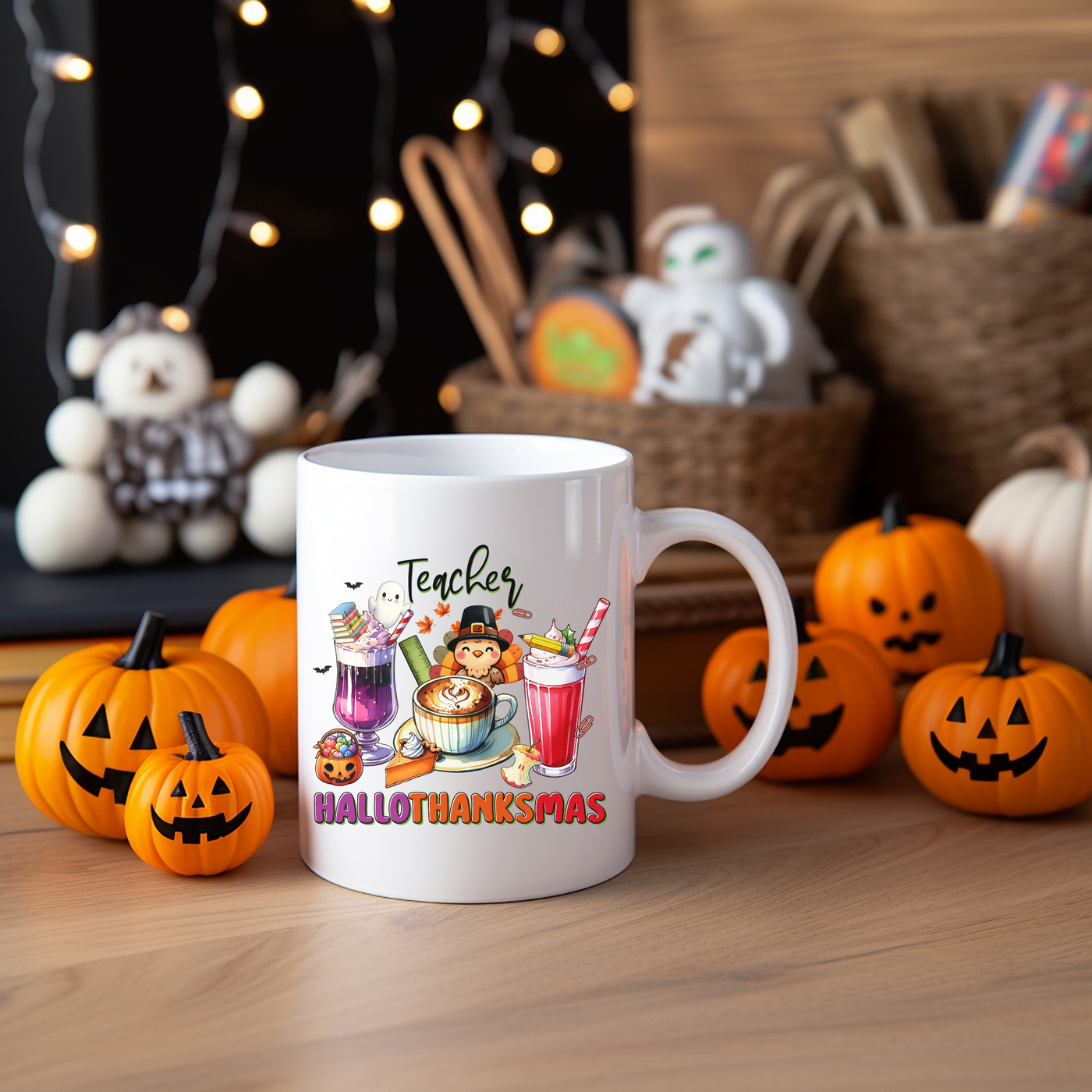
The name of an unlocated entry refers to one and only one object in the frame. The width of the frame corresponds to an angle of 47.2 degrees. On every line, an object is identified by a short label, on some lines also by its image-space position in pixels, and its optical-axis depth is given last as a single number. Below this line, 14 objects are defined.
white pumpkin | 0.80
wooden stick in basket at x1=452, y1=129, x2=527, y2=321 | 1.01
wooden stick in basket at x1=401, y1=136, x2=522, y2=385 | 0.98
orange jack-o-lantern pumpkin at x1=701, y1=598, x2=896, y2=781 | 0.67
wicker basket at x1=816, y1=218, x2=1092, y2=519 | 0.94
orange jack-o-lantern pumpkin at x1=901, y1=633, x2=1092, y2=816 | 0.62
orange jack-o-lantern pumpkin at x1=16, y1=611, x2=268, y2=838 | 0.58
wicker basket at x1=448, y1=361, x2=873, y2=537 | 0.90
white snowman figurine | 0.86
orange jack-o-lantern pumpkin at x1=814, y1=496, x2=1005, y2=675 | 0.77
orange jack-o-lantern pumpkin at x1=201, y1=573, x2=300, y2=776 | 0.67
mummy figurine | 0.91
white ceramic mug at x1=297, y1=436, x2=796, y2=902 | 0.51
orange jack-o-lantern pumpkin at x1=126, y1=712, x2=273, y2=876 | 0.54
